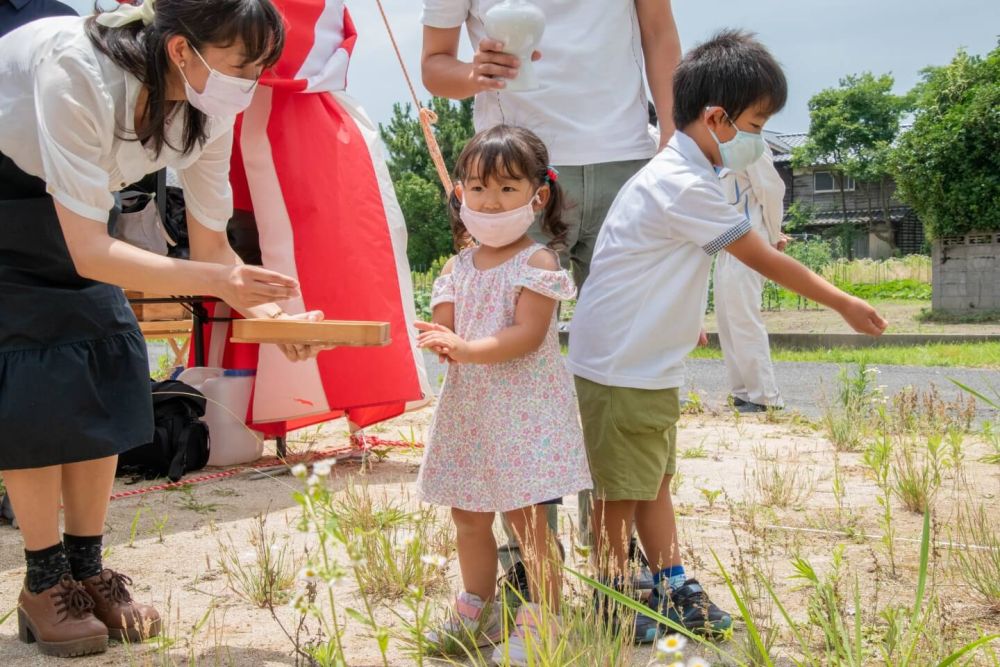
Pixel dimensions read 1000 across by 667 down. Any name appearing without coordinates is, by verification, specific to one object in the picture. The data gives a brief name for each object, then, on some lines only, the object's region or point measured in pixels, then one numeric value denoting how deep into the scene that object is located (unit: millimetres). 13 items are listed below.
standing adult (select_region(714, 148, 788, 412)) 6145
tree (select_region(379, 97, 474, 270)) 38000
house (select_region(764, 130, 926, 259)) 40125
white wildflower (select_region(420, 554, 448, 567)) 1871
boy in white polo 2361
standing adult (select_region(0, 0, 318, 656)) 2115
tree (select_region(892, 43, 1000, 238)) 13352
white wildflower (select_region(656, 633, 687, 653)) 1417
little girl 2270
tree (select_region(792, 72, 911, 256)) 42062
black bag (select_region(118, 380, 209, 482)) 4359
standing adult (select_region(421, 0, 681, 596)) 2654
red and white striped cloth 4258
